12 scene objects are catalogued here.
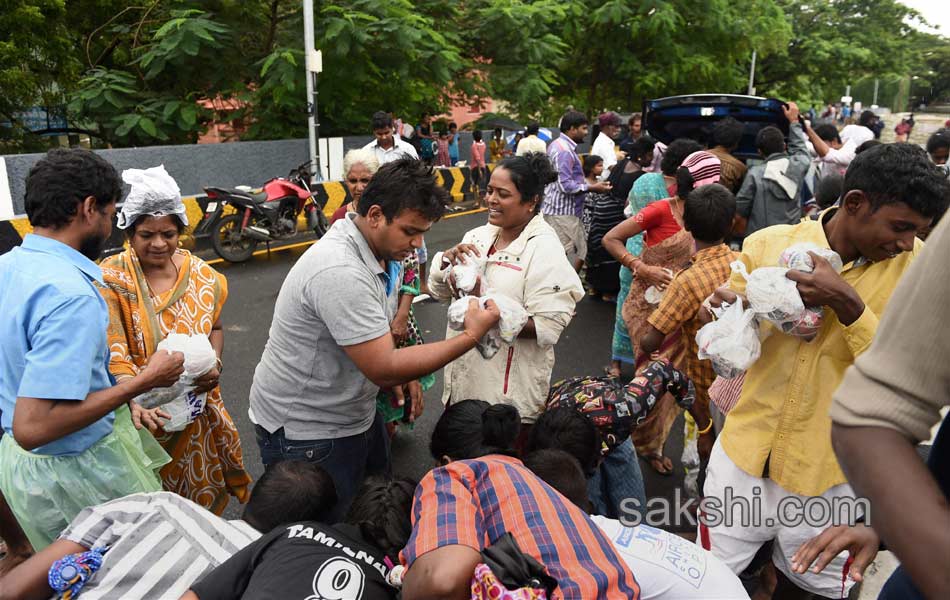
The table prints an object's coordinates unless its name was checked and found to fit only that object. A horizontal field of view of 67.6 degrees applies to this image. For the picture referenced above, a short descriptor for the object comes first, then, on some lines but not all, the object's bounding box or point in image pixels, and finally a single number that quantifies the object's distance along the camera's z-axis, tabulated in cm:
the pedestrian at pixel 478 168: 1522
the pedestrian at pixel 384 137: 679
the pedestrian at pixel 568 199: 690
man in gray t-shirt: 235
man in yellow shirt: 201
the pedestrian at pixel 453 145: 1708
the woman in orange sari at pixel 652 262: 414
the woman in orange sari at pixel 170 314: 270
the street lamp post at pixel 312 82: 1087
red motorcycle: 881
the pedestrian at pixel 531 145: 1030
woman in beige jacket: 298
